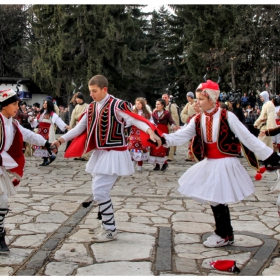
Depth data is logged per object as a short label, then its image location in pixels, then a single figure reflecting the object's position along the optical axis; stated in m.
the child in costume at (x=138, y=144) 11.12
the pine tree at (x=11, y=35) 37.06
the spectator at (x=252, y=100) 24.54
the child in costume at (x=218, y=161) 4.80
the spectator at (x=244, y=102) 23.87
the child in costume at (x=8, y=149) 4.70
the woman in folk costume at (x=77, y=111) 13.02
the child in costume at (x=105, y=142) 5.21
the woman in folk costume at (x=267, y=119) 11.05
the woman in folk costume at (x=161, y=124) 11.19
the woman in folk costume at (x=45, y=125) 11.99
